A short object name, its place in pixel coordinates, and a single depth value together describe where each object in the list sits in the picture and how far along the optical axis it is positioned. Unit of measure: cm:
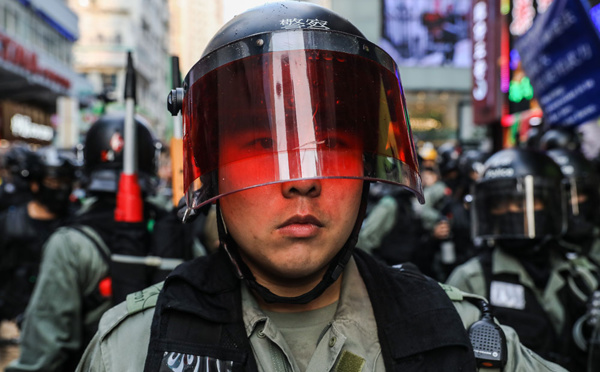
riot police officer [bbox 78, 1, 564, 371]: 132
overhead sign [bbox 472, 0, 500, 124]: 948
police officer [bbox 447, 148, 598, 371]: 270
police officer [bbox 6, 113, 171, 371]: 262
